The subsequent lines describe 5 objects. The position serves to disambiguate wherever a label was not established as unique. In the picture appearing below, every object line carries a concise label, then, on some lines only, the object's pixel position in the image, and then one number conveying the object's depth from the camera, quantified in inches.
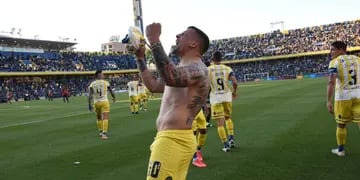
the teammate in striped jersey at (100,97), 531.8
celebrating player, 146.4
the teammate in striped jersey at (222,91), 386.0
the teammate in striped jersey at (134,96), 855.7
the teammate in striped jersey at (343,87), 313.7
